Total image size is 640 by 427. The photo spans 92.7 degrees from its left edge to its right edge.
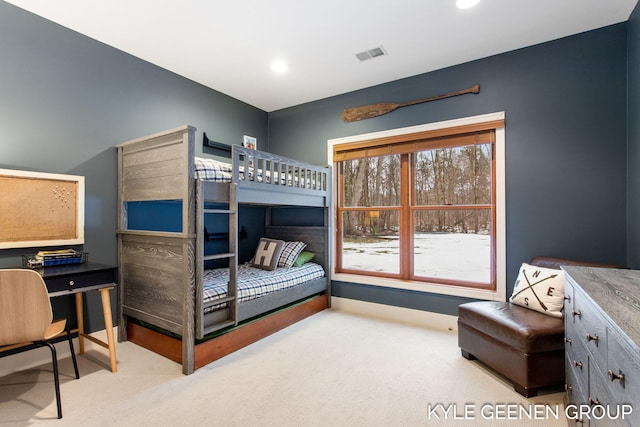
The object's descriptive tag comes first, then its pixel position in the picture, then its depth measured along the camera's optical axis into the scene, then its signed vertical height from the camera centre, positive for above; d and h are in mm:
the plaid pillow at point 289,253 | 3664 -451
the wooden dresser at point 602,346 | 866 -466
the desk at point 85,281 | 1940 -437
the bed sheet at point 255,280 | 2491 -616
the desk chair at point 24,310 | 1632 -513
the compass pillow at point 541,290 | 2164 -552
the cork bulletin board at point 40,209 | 2197 +55
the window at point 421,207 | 3049 +96
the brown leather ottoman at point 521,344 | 1911 -849
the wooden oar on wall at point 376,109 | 3148 +1246
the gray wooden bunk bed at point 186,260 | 2254 -355
